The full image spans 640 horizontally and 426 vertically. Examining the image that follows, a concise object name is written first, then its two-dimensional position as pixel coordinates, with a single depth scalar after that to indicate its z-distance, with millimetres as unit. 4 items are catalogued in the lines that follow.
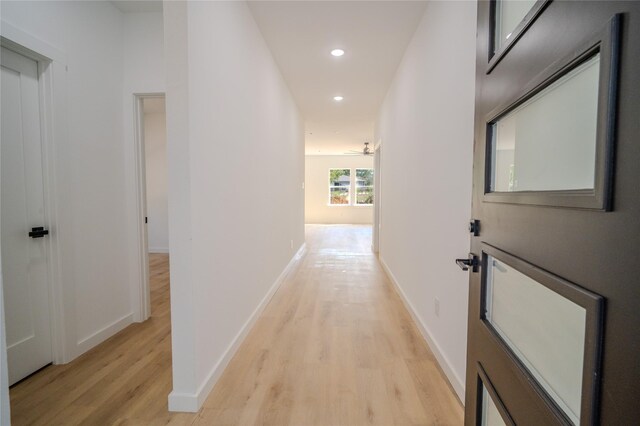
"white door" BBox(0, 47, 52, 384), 1895
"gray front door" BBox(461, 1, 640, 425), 483
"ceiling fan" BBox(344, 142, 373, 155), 9047
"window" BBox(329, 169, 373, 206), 12067
